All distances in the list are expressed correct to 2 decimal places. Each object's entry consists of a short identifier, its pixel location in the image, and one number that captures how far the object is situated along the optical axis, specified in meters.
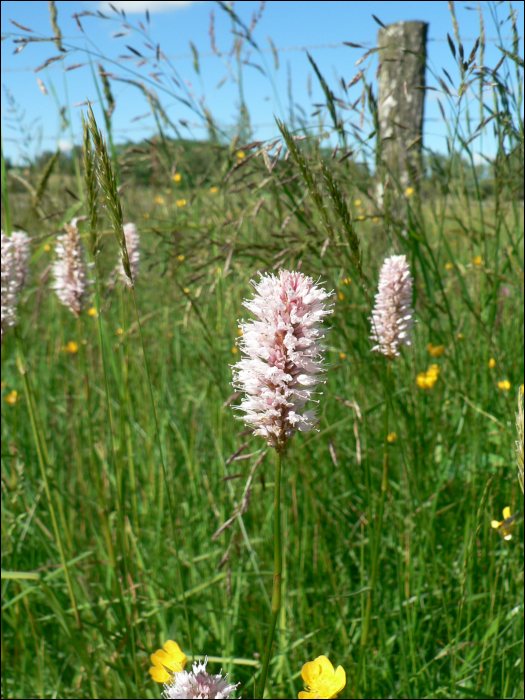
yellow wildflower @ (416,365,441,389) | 0.54
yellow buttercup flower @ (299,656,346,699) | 0.29
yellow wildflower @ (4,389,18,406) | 0.68
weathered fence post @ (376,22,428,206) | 3.19
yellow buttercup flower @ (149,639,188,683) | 0.32
